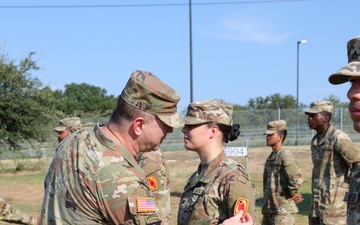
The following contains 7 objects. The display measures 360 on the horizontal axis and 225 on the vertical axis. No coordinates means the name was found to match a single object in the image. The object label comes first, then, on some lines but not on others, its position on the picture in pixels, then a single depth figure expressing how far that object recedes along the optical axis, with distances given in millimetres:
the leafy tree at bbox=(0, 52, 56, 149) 14547
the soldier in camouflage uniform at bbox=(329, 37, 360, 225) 2348
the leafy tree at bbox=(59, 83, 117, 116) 60469
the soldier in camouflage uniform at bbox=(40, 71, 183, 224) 2334
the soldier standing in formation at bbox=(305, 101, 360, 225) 6297
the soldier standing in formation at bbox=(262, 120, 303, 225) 6547
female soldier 3342
